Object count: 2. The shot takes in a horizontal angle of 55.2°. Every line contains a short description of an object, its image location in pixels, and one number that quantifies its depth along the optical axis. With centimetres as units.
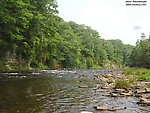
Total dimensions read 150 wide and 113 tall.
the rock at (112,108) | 540
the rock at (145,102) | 614
